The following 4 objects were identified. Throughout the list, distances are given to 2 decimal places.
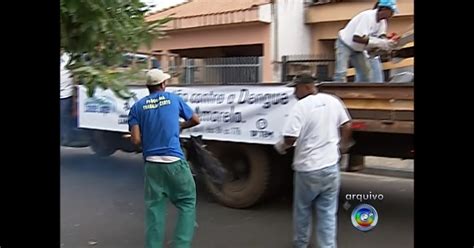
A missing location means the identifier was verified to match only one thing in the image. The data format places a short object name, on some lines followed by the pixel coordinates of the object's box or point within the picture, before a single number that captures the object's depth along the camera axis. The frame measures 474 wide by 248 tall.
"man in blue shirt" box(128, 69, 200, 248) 3.77
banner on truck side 4.80
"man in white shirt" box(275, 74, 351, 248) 3.78
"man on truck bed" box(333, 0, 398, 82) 4.76
